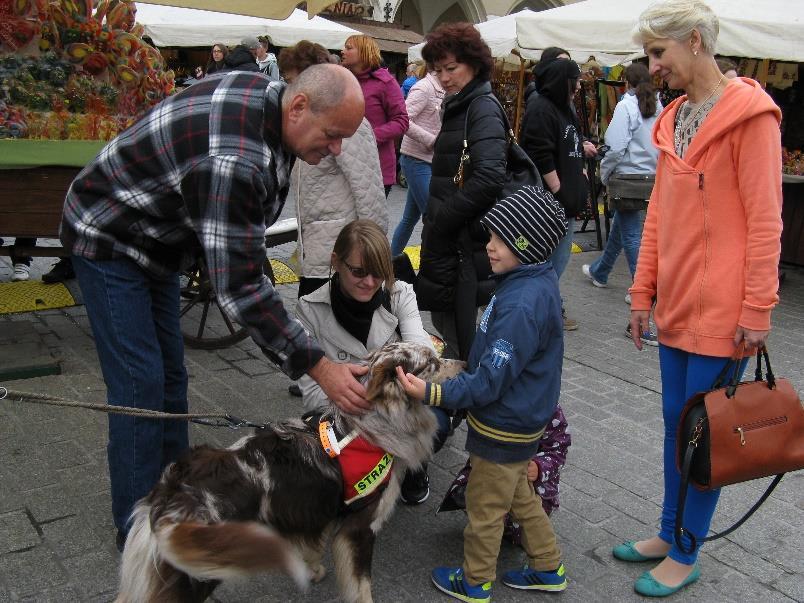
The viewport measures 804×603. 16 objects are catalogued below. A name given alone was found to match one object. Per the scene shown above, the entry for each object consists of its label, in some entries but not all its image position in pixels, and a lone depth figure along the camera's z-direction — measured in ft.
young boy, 8.93
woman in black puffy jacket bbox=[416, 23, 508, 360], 13.74
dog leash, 8.04
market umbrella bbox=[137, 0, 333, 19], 17.33
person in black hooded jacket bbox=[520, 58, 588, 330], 18.49
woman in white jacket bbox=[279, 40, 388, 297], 14.38
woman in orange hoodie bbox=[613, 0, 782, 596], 8.75
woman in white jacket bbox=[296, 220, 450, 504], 11.16
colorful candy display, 15.46
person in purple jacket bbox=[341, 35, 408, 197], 22.62
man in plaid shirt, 7.97
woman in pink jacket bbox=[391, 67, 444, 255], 24.21
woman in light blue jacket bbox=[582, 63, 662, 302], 23.39
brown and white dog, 7.20
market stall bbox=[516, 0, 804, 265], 24.61
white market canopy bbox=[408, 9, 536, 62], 39.86
